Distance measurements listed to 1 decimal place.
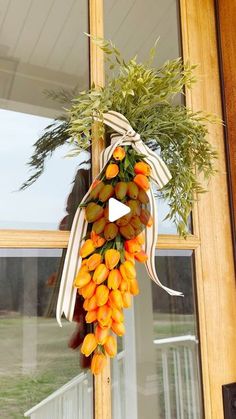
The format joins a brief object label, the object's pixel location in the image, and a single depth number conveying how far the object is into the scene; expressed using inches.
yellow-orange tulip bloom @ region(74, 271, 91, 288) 24.1
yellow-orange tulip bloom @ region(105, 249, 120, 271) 23.9
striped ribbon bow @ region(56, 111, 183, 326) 26.2
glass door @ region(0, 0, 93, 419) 27.0
